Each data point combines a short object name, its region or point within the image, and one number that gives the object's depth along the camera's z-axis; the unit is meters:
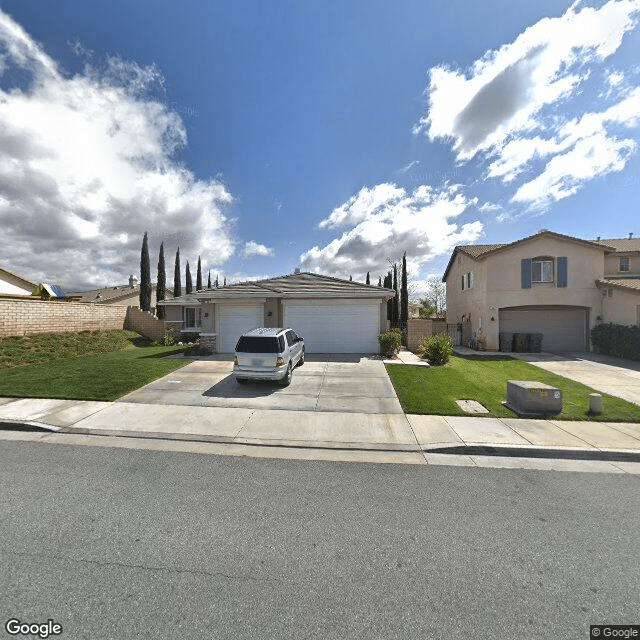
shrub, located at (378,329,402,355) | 14.30
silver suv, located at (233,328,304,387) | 9.23
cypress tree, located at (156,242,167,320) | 35.59
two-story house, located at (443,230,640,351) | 17.81
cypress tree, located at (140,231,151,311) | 32.09
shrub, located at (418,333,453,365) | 12.57
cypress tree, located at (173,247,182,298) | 37.69
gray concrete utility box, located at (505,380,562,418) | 7.32
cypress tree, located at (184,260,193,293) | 41.78
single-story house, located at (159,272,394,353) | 15.52
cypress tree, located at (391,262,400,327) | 28.50
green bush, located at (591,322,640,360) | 14.98
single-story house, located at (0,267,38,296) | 24.31
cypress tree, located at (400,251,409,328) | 27.78
